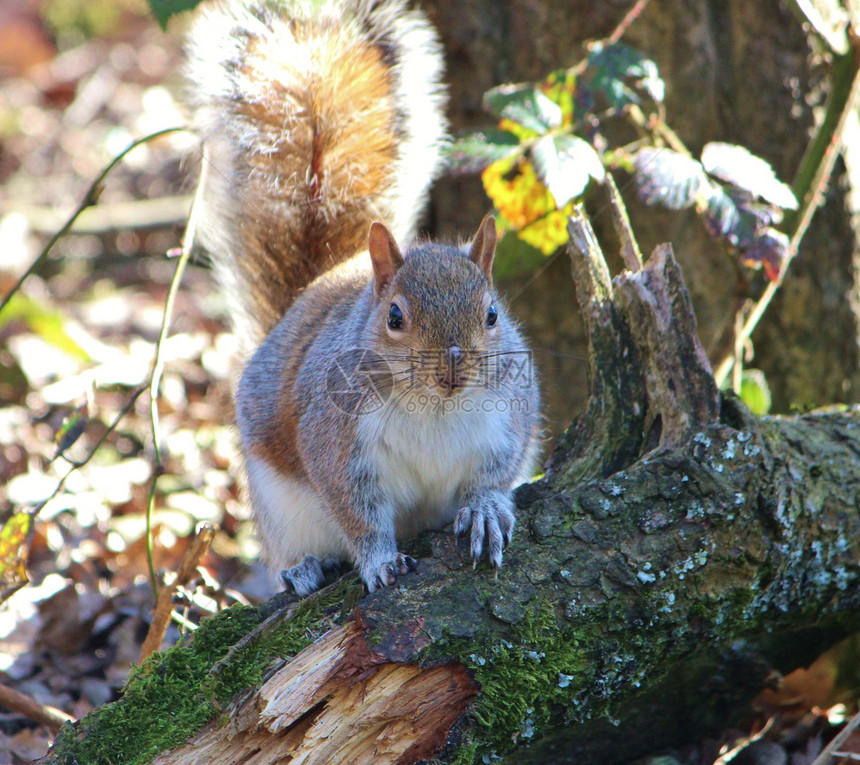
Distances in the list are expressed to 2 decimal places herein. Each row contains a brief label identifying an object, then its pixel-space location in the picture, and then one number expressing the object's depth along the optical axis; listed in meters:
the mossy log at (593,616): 3.49
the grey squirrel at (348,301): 3.54
